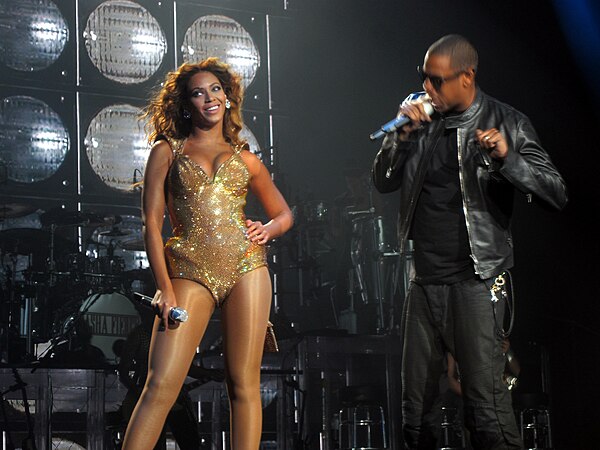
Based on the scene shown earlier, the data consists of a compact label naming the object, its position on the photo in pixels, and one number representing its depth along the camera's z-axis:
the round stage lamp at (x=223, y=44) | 10.55
